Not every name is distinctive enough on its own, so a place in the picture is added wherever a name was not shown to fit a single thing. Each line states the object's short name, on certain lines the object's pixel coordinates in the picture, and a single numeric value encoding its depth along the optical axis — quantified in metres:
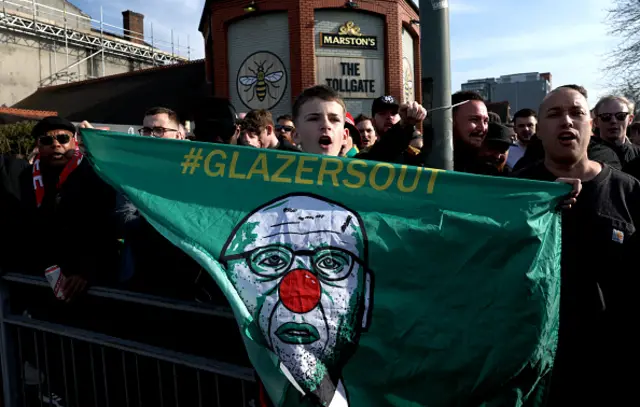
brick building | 16.00
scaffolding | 24.84
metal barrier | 2.36
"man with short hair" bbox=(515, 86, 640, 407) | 2.14
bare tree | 20.98
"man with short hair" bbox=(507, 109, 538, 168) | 5.87
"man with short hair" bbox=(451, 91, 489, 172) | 3.41
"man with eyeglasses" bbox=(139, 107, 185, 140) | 3.81
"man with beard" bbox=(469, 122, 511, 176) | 3.45
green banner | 1.91
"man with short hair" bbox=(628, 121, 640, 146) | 6.19
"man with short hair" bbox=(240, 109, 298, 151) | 4.75
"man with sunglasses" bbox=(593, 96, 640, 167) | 5.04
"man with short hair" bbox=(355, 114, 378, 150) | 6.08
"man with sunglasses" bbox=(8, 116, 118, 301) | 2.97
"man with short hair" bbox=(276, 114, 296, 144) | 6.17
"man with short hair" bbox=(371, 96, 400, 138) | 4.63
